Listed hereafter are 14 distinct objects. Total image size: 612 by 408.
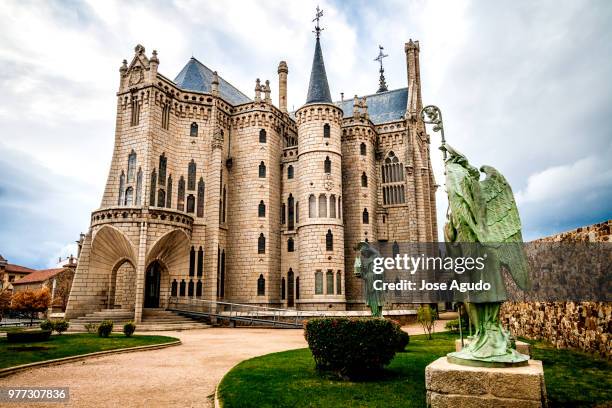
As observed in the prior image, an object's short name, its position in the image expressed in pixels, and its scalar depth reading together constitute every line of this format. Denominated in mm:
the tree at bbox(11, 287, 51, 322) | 52062
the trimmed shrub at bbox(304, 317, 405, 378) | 8867
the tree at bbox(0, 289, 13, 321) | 42297
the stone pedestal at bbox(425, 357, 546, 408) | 5594
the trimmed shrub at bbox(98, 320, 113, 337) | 17641
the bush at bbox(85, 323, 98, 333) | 20120
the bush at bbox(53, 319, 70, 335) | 18605
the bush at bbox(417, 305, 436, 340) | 18078
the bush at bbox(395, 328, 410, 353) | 12361
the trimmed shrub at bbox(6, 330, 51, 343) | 15273
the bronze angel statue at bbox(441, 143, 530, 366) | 6305
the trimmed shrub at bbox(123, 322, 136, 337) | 18125
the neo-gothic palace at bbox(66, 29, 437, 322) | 27031
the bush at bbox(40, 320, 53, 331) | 18750
